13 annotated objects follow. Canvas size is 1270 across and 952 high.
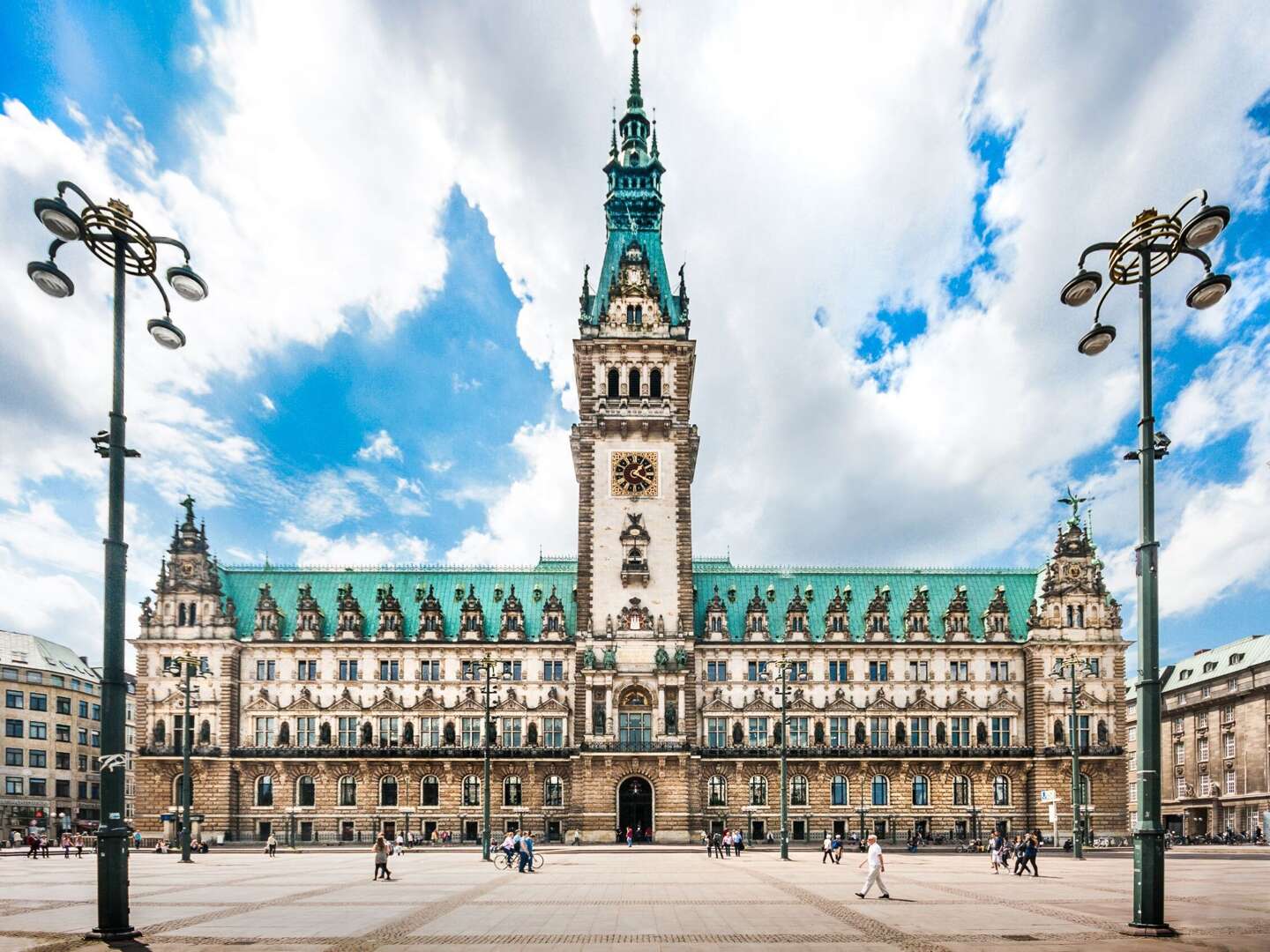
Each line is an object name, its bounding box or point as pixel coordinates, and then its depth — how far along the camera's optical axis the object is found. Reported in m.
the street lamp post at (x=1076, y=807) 70.12
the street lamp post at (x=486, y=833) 66.50
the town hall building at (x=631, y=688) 96.25
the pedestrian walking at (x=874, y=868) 38.88
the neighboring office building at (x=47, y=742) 119.81
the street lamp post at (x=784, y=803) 68.04
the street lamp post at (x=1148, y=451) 26.64
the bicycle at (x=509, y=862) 57.91
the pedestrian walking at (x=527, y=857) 54.97
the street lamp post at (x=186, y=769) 68.06
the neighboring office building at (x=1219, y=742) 109.94
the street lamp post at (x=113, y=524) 25.44
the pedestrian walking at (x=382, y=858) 47.84
